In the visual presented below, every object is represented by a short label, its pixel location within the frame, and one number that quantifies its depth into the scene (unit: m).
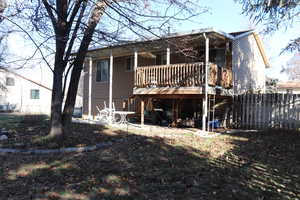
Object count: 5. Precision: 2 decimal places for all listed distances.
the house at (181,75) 10.25
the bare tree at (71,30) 5.64
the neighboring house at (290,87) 25.17
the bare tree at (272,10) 8.02
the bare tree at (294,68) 41.12
